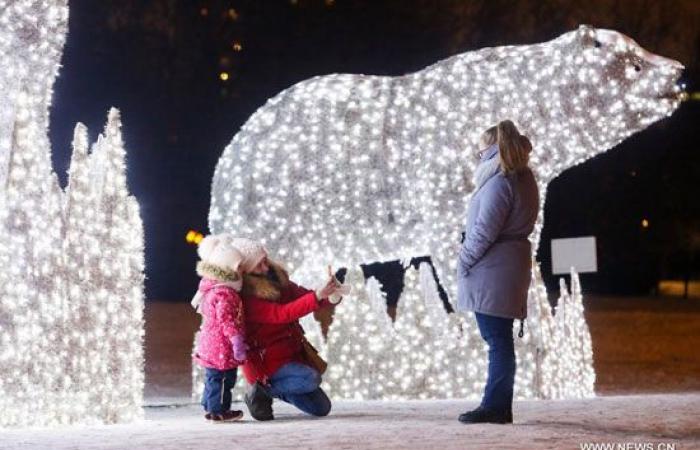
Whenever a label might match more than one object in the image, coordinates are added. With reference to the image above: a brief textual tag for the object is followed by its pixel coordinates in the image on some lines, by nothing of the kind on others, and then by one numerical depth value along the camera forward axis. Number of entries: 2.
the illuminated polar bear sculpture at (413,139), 10.15
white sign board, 11.64
